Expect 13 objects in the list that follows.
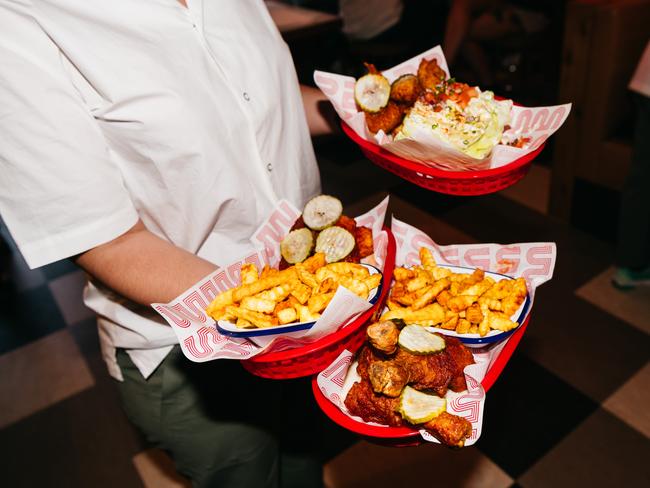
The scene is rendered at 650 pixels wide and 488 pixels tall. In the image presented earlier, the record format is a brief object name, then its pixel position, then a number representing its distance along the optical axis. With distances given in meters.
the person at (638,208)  2.42
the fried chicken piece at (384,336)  0.93
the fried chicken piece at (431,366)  0.94
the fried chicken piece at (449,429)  0.89
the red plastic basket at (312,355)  0.96
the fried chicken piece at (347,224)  1.20
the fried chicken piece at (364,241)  1.22
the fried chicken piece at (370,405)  0.93
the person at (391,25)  4.22
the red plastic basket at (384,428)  0.94
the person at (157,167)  0.97
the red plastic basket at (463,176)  1.32
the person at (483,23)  4.33
